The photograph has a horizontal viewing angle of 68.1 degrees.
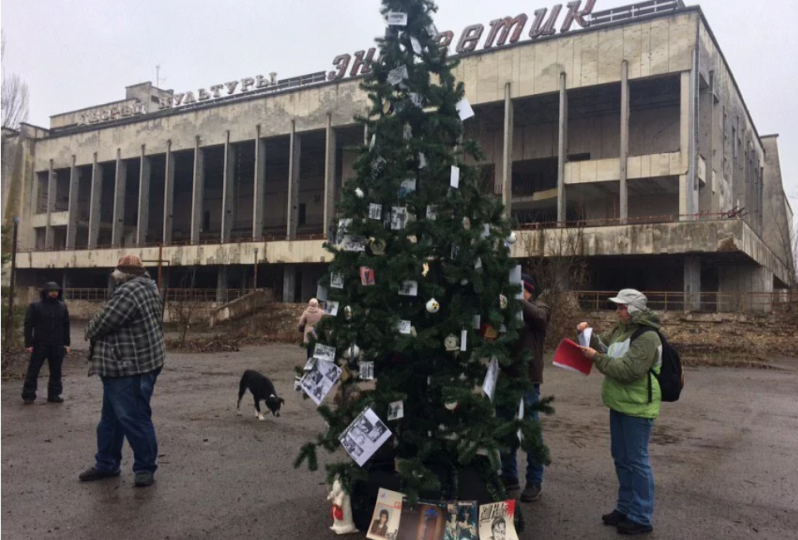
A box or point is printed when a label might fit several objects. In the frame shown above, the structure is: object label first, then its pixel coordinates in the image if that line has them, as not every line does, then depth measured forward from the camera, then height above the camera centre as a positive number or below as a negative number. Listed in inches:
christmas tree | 175.0 +1.0
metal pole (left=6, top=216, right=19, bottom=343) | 527.1 -22.1
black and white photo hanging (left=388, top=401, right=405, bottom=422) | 175.5 -35.7
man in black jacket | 396.5 -35.4
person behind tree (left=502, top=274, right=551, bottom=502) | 210.8 -21.7
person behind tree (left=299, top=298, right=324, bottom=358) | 434.6 -21.1
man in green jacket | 183.9 -33.8
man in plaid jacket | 217.9 -29.9
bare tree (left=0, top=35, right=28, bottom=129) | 1384.1 +411.6
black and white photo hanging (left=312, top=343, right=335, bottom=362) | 183.2 -20.2
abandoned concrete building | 1206.3 +370.7
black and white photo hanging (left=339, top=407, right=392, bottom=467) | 171.6 -42.9
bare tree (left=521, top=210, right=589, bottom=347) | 850.8 +34.3
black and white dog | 359.6 -64.3
